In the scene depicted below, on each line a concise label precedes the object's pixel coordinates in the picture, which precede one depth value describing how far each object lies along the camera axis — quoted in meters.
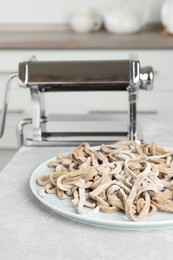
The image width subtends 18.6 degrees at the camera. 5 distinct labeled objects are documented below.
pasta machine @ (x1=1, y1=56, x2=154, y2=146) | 1.32
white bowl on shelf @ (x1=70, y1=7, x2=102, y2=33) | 2.79
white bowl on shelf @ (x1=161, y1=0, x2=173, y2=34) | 2.66
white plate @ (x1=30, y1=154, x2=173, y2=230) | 0.85
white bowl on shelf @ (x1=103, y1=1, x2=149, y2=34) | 2.73
